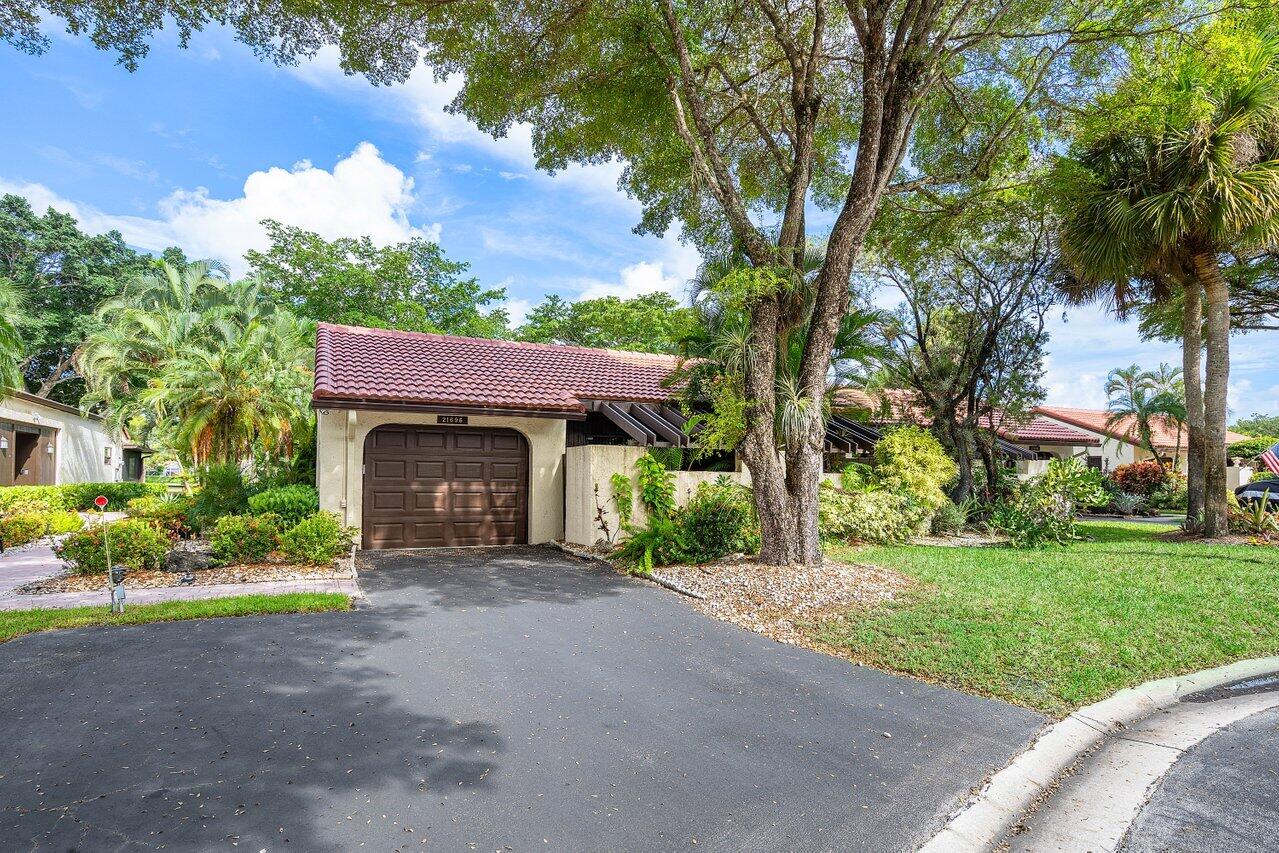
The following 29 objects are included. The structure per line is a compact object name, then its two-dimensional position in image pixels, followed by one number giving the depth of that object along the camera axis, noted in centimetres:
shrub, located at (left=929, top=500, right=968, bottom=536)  1468
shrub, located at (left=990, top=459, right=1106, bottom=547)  1252
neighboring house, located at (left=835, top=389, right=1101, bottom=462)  1639
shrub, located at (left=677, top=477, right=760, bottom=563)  1048
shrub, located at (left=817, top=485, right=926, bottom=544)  1265
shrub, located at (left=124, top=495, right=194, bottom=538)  1178
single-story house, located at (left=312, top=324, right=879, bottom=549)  1157
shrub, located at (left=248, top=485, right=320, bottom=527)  1038
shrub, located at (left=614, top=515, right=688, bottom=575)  1033
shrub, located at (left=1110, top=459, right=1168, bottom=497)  2450
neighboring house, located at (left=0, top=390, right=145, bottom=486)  2048
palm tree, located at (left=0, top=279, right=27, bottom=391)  1080
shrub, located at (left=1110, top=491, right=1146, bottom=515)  2194
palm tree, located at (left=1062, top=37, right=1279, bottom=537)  1094
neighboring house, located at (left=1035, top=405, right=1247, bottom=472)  3116
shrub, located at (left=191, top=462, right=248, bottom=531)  1140
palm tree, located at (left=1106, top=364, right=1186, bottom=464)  2714
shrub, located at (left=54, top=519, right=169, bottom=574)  903
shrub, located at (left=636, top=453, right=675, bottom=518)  1188
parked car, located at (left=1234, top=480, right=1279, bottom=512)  1874
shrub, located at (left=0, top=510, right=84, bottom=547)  1325
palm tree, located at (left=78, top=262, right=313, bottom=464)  1223
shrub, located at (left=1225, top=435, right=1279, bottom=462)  3108
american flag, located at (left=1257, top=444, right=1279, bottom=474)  1199
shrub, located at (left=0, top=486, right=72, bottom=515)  1542
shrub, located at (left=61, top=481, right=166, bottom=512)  1970
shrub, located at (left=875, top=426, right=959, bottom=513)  1409
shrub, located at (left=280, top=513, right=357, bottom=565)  983
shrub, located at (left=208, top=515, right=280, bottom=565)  964
